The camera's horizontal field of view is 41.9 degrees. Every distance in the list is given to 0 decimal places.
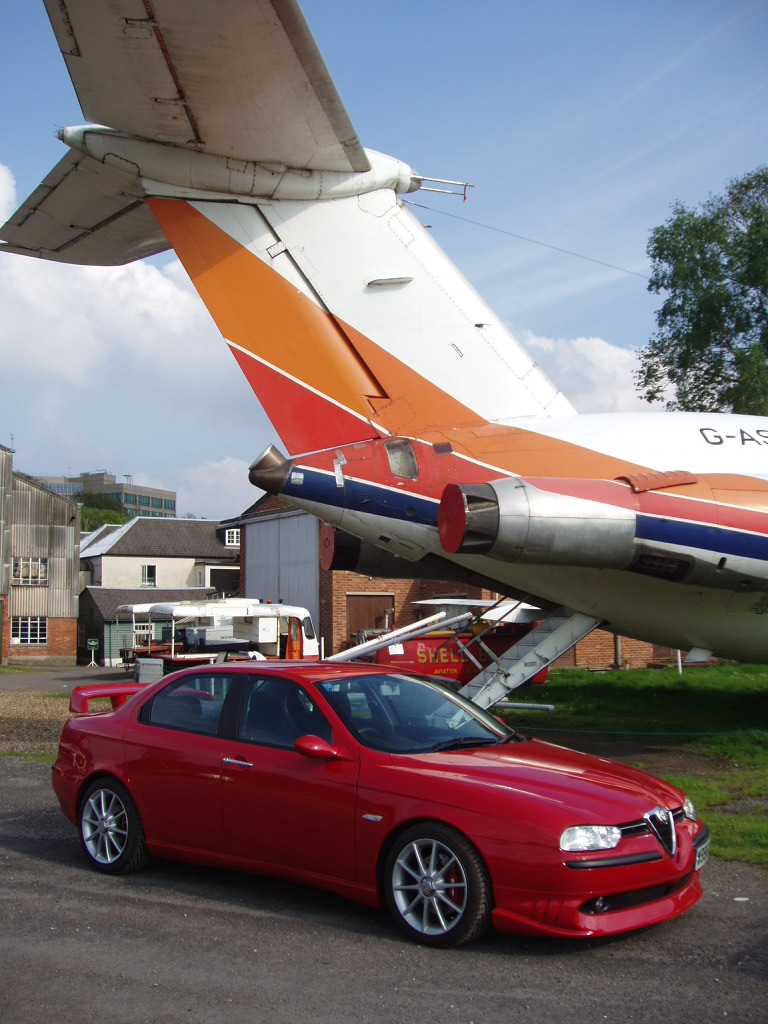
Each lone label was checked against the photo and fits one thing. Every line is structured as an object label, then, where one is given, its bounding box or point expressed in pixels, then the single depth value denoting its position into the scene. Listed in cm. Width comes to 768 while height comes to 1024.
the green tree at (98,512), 10725
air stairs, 1117
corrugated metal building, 4269
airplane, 918
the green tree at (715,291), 2898
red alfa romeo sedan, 468
